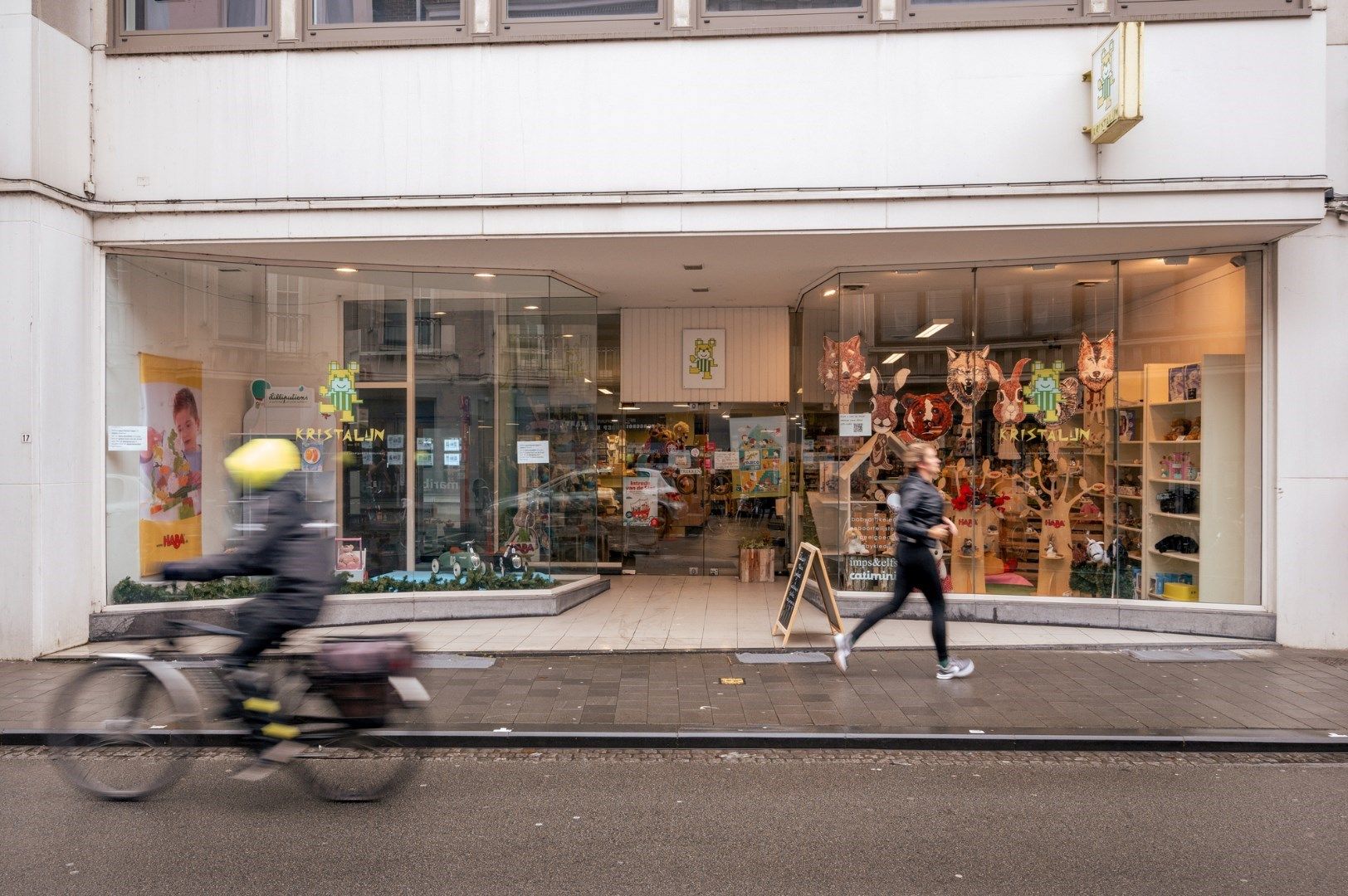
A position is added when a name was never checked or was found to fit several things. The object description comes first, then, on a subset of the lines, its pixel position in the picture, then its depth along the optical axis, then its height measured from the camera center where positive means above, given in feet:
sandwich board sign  29.30 -4.77
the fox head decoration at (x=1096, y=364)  32.68 +2.87
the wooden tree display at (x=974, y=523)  33.94 -2.90
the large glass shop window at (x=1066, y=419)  31.48 +0.93
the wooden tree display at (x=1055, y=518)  33.40 -2.64
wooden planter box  42.63 -5.54
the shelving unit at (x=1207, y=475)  31.22 -1.01
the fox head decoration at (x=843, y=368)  34.81 +2.93
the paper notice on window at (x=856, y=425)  34.86 +0.78
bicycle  16.47 -4.77
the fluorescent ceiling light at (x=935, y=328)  33.94 +4.31
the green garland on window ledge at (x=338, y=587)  31.24 -5.15
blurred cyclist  16.51 -2.19
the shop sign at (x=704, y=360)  43.06 +3.96
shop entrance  43.68 -1.92
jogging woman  24.71 -2.62
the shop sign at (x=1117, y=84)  25.52 +10.26
